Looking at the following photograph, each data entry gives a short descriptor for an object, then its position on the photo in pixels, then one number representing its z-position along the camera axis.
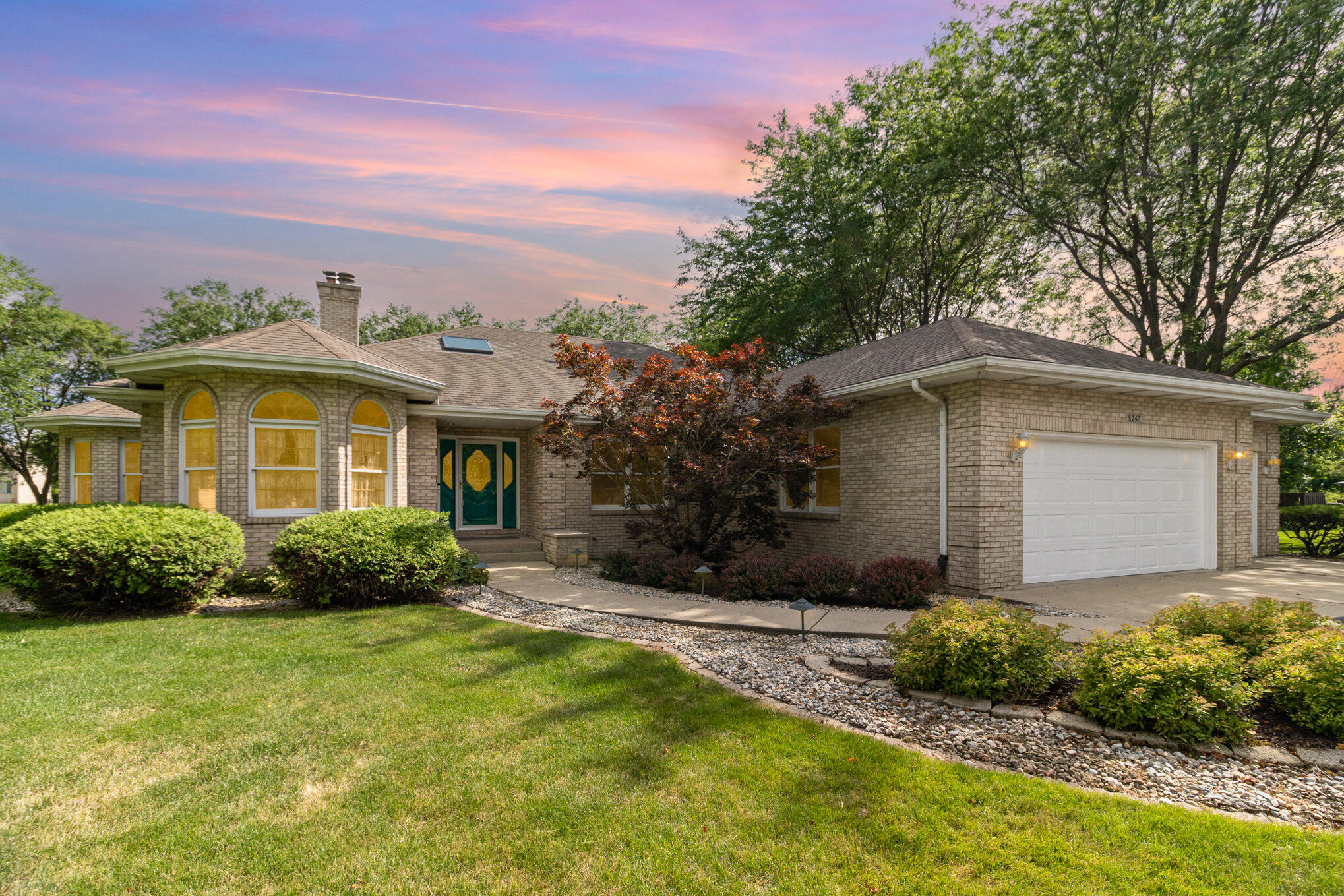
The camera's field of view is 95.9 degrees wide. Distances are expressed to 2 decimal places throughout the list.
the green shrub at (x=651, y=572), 9.70
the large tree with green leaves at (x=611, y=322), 33.31
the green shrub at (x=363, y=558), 7.71
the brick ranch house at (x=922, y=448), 8.52
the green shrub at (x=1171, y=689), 3.60
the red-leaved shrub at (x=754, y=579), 8.44
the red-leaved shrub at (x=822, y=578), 8.19
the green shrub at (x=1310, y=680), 3.67
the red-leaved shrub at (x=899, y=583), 7.89
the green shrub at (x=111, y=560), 7.03
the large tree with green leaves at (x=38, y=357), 20.31
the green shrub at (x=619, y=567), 10.39
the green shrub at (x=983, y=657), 4.27
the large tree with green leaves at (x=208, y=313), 28.56
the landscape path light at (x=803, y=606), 5.76
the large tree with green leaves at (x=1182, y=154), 13.26
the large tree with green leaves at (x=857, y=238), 19.95
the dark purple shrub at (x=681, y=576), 9.26
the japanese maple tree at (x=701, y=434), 9.41
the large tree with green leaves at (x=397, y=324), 33.09
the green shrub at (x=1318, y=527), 13.56
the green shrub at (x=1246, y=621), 4.55
